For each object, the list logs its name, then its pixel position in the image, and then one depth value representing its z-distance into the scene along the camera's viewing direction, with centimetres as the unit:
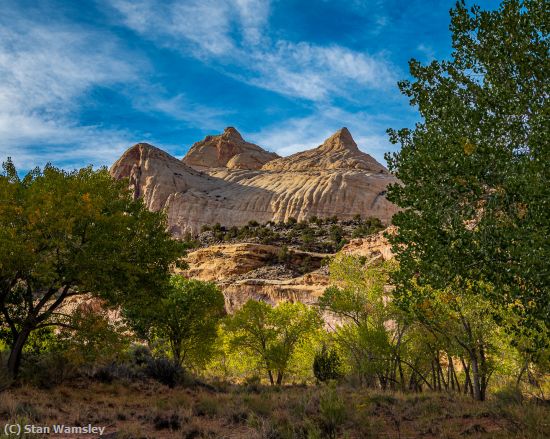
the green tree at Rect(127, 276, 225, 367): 3931
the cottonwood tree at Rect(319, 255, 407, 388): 3300
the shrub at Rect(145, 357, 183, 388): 2653
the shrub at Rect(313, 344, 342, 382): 4222
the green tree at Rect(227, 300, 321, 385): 4262
